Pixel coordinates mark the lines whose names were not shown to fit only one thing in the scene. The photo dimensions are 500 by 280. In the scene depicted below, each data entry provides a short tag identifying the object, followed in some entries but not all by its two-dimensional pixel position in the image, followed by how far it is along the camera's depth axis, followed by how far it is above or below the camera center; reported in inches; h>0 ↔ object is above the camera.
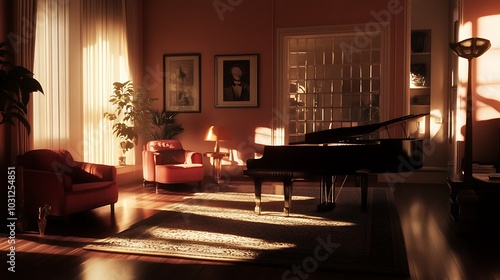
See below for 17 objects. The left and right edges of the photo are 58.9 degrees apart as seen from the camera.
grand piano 193.2 -13.3
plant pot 317.4 -22.5
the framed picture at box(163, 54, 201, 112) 353.4 +37.5
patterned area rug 142.3 -40.9
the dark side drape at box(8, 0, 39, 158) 207.2 +41.2
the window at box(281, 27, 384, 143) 332.8 +37.2
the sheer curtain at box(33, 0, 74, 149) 233.1 +29.3
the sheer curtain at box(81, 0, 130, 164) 281.3 +42.6
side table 322.3 -25.3
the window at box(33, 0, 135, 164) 239.1 +35.2
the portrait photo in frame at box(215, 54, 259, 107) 341.7 +37.8
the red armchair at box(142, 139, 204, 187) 281.1 -23.2
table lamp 319.9 -3.7
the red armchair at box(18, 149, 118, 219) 186.2 -24.8
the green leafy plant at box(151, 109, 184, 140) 342.3 +3.1
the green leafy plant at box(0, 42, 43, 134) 151.9 +15.7
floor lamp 202.1 +36.6
